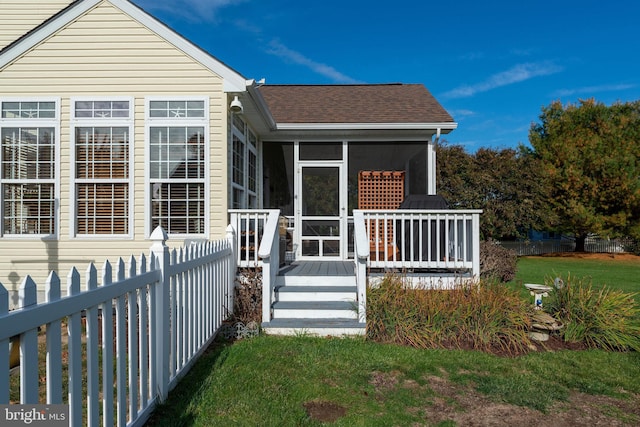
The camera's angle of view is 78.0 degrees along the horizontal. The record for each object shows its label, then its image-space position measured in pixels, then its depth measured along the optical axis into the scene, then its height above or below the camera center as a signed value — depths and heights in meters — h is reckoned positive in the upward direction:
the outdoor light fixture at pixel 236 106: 5.97 +1.68
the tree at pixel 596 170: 19.42 +2.26
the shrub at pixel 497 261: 8.13 -1.02
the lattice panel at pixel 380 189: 8.54 +0.59
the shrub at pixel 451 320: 4.59 -1.25
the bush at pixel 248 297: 5.18 -1.11
